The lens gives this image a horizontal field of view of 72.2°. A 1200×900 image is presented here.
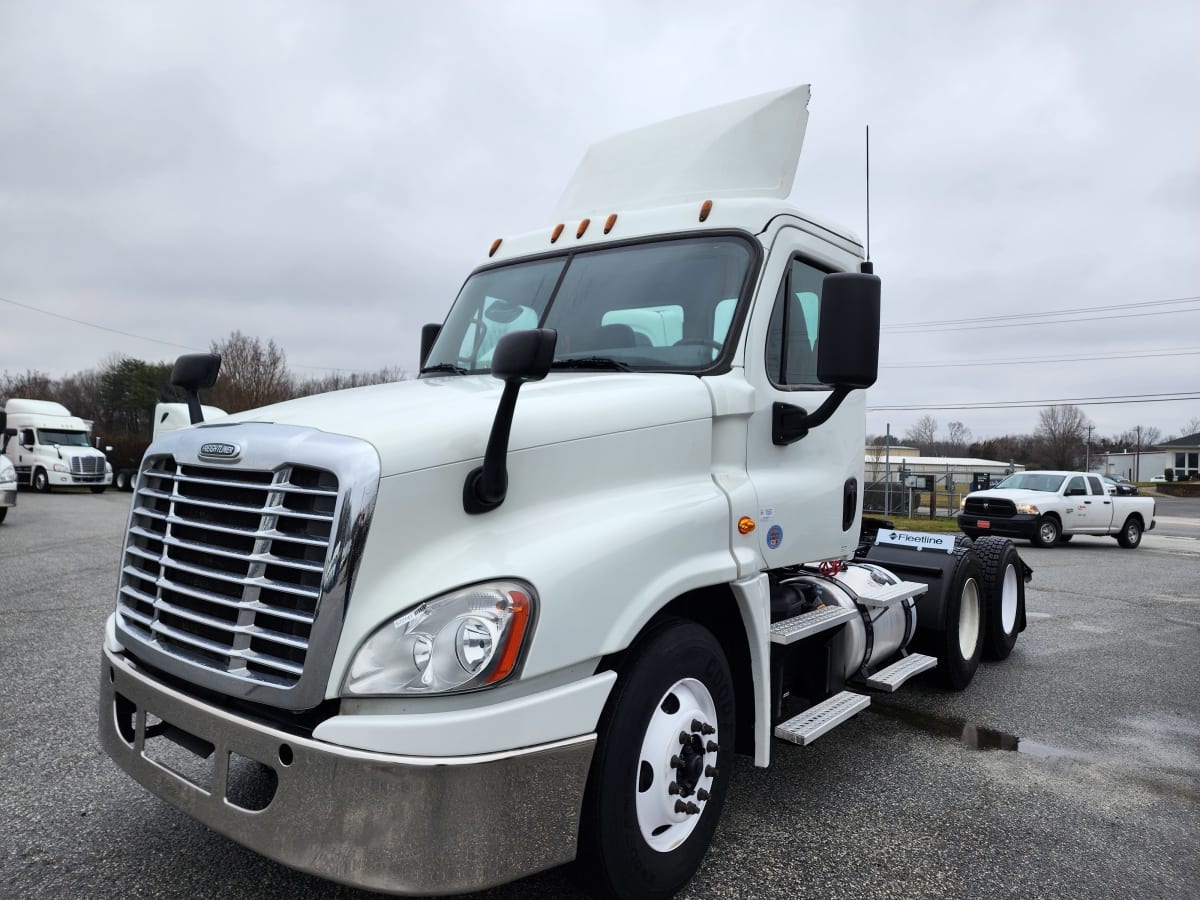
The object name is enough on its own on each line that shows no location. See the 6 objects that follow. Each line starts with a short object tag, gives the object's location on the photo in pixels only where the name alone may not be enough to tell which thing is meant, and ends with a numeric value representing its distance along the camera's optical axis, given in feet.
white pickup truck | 60.64
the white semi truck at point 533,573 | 7.22
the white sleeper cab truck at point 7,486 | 50.72
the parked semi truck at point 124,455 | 112.78
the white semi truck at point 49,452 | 94.12
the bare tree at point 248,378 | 128.88
